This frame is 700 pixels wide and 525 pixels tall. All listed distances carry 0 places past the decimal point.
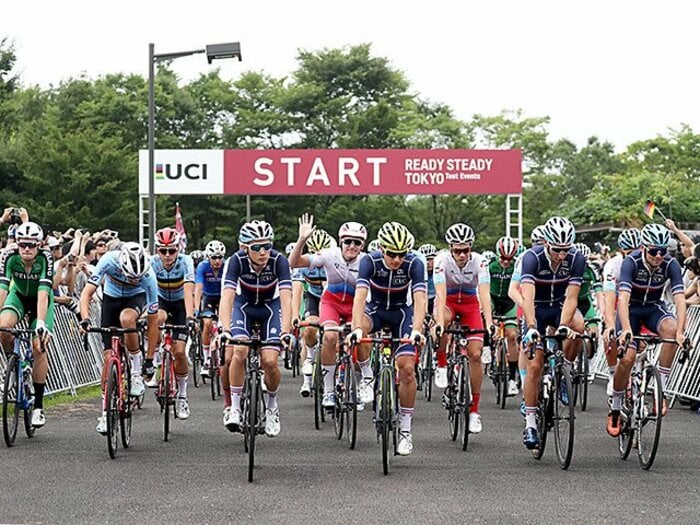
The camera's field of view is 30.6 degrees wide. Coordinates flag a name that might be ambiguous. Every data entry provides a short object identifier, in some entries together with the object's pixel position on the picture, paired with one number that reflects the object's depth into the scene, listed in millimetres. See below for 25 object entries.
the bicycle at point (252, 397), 10094
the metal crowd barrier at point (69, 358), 17594
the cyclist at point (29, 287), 12312
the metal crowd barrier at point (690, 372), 16516
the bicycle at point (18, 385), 11678
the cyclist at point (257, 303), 10938
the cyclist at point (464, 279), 13836
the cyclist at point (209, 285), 17734
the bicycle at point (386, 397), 10452
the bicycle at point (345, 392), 12172
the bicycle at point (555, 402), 10648
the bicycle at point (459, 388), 12234
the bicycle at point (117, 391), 11180
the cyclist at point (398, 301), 10906
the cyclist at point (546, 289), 11258
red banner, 36938
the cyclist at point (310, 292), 16406
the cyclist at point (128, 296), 12297
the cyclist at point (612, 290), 11688
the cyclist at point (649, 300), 11367
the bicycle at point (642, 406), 10656
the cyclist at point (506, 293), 16641
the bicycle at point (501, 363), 16328
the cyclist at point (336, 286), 12781
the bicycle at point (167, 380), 12906
